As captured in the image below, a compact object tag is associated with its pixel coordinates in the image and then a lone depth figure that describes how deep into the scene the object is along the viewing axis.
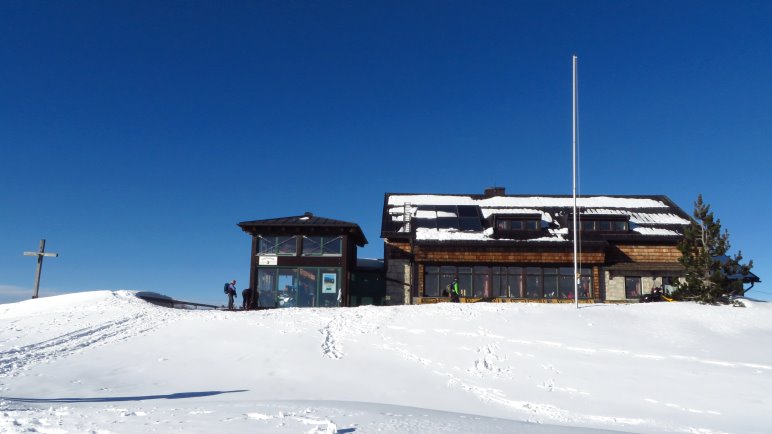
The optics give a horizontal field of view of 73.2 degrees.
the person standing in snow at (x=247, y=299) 27.00
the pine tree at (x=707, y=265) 21.52
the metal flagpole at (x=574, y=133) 21.73
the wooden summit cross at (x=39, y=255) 26.62
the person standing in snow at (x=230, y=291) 26.81
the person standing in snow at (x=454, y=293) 25.75
